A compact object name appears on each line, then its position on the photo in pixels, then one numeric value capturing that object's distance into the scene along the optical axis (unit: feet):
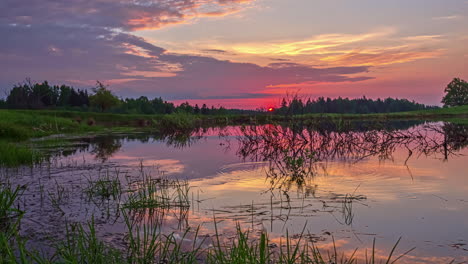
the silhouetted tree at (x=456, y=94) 405.59
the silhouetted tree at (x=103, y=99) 340.80
